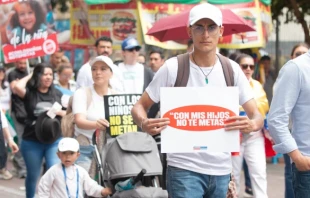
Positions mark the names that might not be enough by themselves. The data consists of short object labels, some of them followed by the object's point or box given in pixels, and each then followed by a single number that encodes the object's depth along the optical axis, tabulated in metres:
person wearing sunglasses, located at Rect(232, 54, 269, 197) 9.91
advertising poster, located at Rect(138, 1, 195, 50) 14.66
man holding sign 5.39
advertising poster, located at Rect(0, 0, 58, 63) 12.79
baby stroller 7.72
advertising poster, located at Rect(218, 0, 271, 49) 14.78
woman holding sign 8.31
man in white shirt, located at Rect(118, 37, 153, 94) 10.80
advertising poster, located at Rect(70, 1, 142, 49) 14.98
